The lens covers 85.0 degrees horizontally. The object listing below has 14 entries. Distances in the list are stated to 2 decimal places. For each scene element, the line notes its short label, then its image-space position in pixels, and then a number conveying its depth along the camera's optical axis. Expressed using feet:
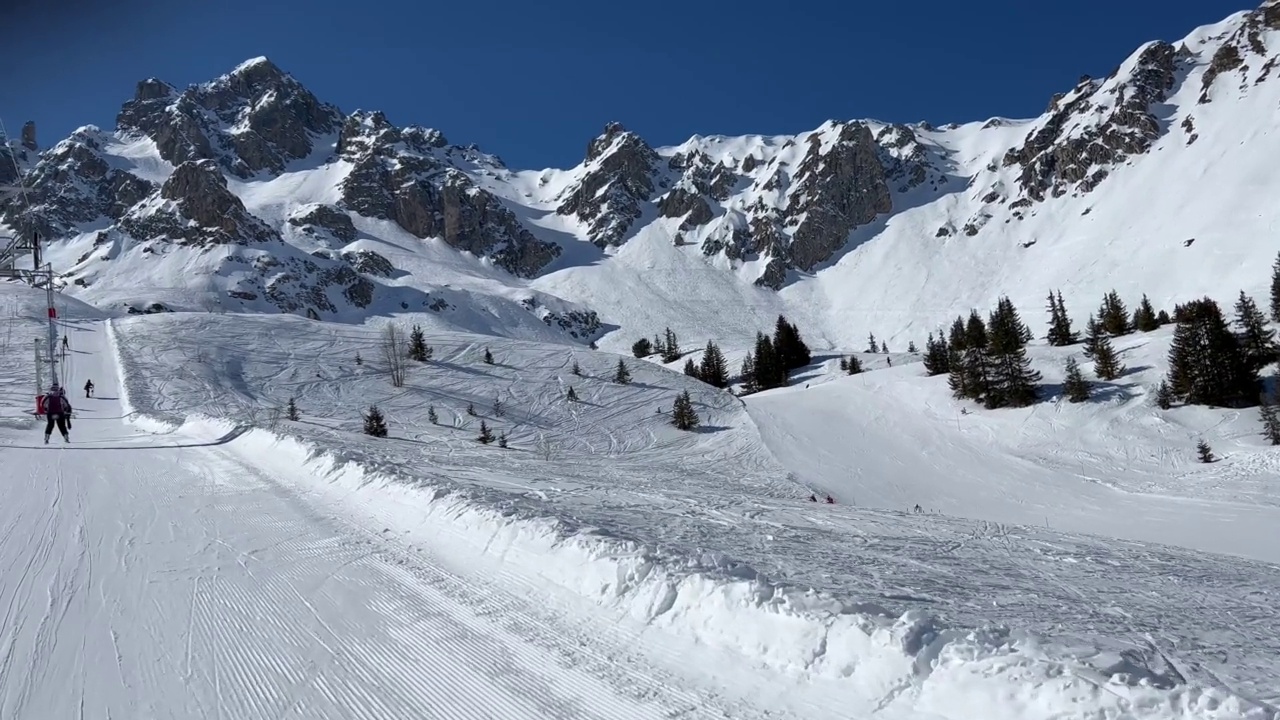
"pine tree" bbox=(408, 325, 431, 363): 152.25
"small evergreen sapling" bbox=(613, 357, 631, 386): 147.83
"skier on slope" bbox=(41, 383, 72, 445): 58.44
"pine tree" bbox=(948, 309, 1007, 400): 128.98
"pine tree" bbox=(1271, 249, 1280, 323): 154.55
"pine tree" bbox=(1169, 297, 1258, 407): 110.42
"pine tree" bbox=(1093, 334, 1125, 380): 125.90
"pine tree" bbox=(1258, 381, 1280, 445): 95.26
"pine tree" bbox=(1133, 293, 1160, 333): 160.66
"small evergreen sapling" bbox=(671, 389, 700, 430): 121.19
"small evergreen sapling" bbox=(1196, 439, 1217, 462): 93.09
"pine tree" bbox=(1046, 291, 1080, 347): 170.71
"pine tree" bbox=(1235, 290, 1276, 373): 119.34
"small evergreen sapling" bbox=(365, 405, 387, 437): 88.28
